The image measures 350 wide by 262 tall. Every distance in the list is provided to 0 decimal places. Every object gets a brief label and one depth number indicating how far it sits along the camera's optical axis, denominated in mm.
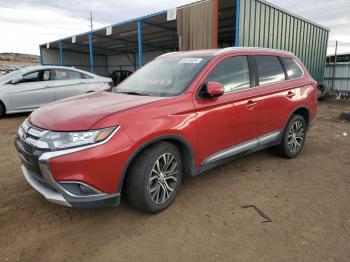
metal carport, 9672
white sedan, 8375
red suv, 2572
